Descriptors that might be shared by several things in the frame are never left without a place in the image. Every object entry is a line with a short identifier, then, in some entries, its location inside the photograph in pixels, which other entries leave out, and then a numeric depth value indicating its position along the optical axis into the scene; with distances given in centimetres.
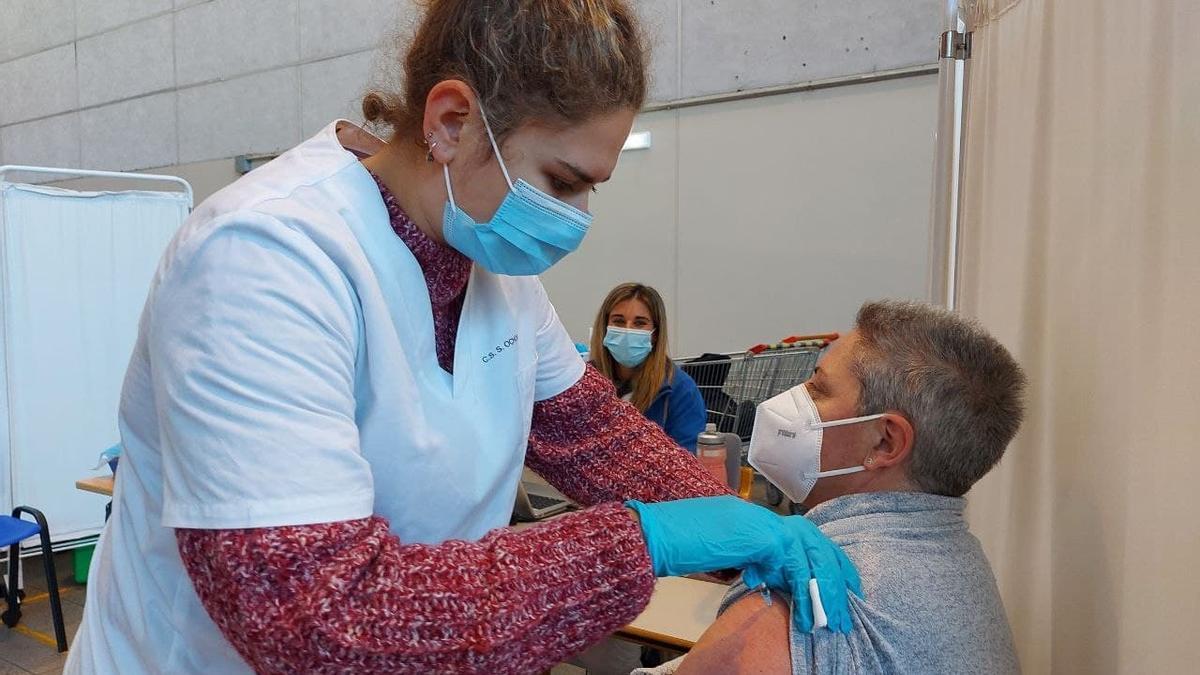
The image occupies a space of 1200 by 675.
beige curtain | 109
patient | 123
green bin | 468
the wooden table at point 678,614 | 200
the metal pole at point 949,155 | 196
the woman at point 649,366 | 377
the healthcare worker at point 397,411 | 74
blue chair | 352
